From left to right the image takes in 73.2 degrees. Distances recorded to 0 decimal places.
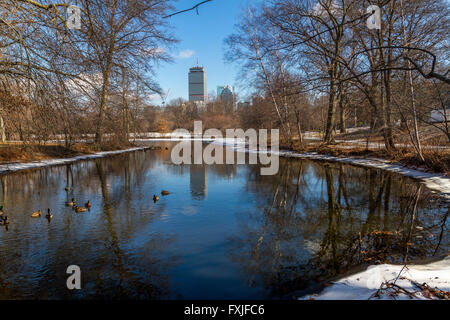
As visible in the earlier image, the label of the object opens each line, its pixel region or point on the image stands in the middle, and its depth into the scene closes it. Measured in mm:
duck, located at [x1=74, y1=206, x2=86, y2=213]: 7179
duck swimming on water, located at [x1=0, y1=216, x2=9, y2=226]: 6199
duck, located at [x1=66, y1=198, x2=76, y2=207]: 7786
